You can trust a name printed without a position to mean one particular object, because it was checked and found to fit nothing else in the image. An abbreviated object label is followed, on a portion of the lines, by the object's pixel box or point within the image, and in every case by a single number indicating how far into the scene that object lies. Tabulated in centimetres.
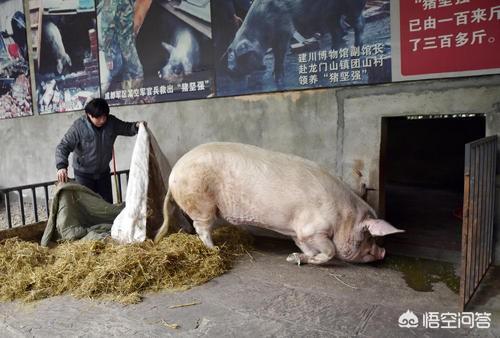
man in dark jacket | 432
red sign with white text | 332
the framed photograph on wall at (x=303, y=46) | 384
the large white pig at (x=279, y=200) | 351
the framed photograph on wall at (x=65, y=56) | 633
